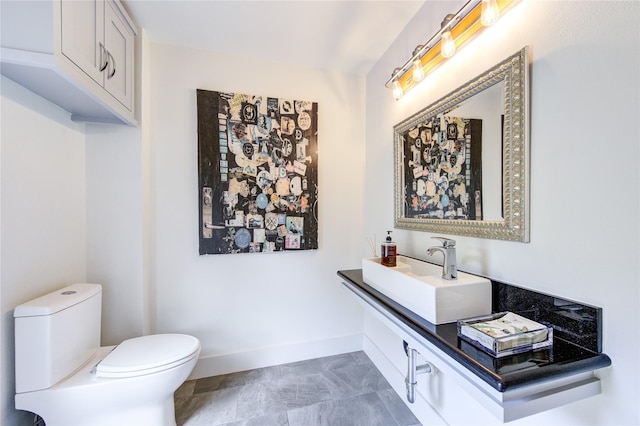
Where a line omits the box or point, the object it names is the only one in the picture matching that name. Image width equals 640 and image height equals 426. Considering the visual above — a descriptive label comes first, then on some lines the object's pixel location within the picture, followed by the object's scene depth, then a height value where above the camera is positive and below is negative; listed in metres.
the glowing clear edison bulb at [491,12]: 0.96 +0.76
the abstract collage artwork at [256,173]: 1.85 +0.29
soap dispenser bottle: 1.36 -0.23
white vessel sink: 0.93 -0.33
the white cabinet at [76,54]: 0.96 +0.69
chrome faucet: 1.03 -0.21
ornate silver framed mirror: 0.92 +0.24
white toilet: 1.12 -0.77
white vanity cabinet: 0.64 -0.46
